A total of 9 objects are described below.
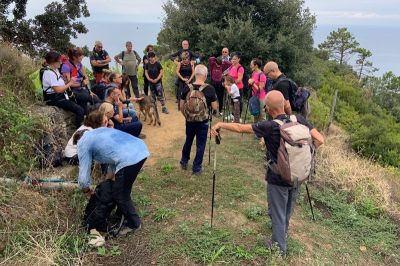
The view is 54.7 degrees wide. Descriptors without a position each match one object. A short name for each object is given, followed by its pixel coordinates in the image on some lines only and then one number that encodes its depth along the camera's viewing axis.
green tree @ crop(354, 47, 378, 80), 42.03
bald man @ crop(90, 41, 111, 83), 9.55
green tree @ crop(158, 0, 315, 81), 12.86
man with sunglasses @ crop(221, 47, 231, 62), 9.99
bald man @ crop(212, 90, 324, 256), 4.31
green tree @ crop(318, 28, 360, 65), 40.28
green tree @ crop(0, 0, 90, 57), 12.83
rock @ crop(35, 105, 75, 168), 5.68
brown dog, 9.20
